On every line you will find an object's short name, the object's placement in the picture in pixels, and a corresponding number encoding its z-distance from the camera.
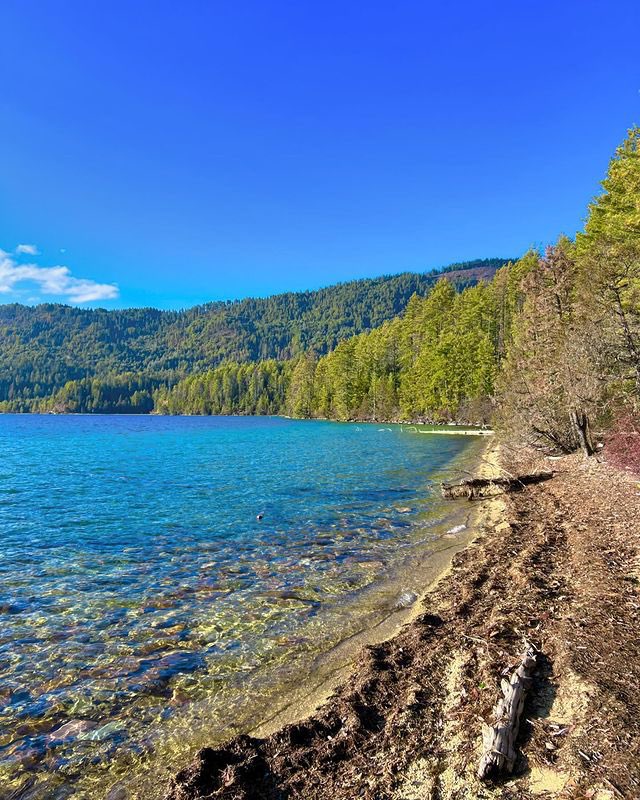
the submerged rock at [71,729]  6.23
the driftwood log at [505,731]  4.64
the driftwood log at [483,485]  21.50
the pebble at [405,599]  10.27
